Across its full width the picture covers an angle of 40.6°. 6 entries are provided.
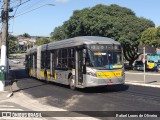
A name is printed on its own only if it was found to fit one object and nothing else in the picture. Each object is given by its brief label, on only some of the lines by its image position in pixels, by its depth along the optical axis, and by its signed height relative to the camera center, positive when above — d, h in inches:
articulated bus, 452.3 -7.2
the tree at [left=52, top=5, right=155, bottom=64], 1314.0 +213.4
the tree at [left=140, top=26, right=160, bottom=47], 1392.6 +142.2
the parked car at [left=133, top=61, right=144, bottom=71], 1455.2 -51.8
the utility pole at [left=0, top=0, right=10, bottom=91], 510.4 +36.0
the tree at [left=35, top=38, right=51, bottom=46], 3431.2 +300.5
